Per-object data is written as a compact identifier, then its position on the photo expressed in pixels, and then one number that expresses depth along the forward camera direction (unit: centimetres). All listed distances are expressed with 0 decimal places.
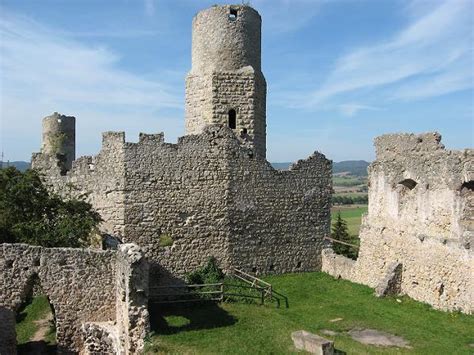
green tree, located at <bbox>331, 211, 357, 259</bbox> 3105
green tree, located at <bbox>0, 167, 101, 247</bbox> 1608
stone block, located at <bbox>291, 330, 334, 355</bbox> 1119
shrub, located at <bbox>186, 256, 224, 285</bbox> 1753
